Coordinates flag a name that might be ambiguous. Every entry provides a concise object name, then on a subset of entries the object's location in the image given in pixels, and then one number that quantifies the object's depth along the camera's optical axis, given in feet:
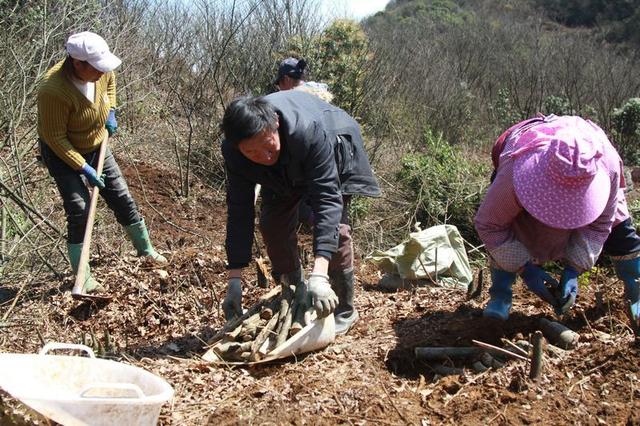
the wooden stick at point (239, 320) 12.02
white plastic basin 7.41
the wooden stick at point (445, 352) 11.44
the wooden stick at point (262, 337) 11.11
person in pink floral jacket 10.05
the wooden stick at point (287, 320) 11.34
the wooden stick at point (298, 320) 11.57
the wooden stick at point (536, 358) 9.60
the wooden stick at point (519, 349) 10.40
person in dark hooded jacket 10.27
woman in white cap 14.66
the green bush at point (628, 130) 39.99
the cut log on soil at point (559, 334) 11.37
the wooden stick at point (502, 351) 10.07
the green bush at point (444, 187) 25.57
